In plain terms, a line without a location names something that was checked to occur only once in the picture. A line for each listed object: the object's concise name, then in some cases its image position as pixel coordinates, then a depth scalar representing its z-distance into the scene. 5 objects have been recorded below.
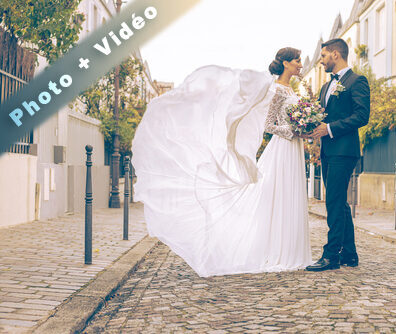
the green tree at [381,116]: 16.81
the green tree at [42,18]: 7.31
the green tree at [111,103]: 17.66
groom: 5.30
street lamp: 16.03
